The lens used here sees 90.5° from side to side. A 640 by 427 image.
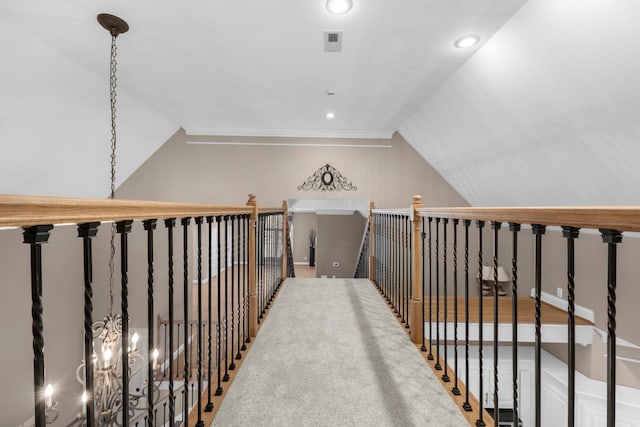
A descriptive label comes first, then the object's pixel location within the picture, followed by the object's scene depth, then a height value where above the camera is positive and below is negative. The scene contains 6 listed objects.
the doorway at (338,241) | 10.01 -0.96
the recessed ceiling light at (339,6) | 2.34 +1.54
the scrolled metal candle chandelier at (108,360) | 2.51 -1.24
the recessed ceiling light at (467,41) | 2.78 +1.52
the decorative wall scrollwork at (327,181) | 5.75 +0.55
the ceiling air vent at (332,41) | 2.73 +1.52
